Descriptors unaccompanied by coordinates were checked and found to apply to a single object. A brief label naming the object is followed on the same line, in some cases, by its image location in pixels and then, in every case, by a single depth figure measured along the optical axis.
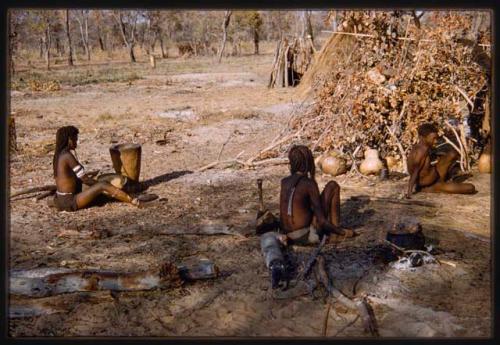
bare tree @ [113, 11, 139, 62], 33.77
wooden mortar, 7.08
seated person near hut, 6.49
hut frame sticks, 18.80
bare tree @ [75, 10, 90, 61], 35.96
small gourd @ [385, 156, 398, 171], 7.78
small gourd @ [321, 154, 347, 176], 7.54
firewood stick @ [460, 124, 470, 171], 7.64
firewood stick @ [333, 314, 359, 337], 3.58
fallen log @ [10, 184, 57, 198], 6.91
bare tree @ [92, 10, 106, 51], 37.58
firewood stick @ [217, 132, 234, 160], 8.87
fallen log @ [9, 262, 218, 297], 4.04
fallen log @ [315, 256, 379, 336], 3.55
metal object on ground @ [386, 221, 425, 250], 4.40
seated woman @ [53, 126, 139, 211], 6.27
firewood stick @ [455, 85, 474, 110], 7.66
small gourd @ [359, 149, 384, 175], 7.50
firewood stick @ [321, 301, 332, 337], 3.59
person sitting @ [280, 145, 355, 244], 4.73
